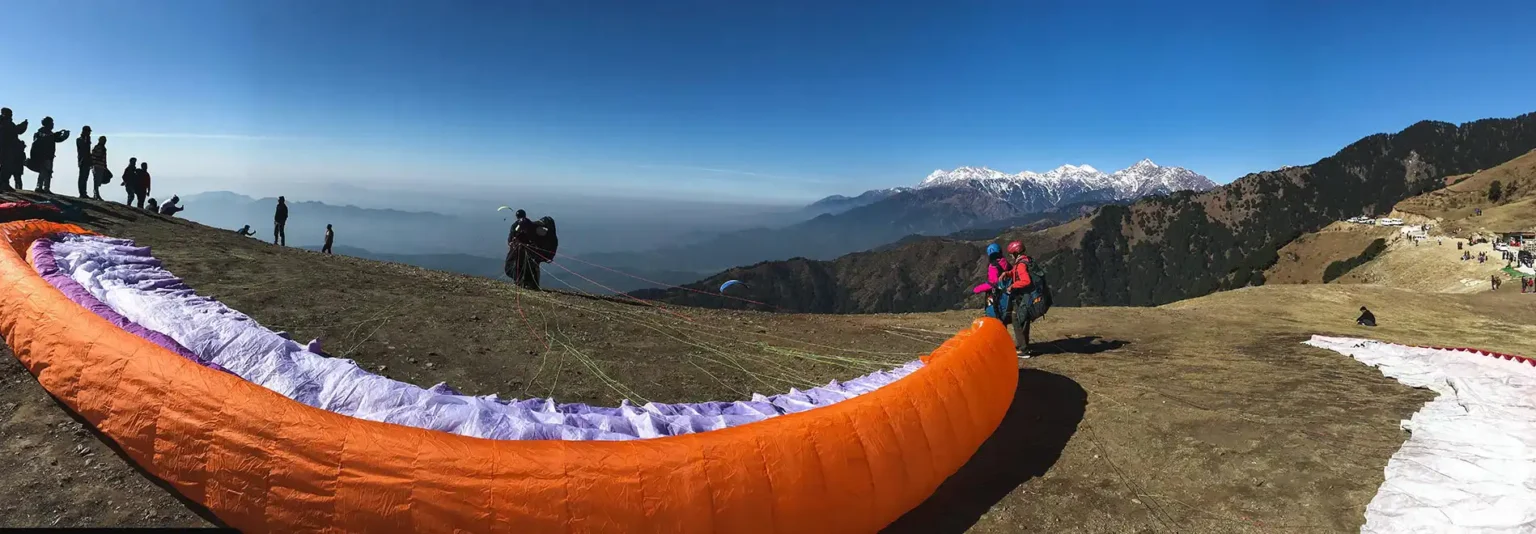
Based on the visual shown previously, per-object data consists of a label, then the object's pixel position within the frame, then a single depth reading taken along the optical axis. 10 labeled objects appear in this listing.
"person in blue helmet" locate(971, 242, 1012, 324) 11.38
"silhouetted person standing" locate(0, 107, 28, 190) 15.79
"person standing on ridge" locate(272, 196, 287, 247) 24.11
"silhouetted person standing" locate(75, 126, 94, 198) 18.30
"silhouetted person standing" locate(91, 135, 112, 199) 18.53
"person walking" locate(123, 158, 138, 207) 20.83
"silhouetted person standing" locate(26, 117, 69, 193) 17.17
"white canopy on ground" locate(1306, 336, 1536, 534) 4.94
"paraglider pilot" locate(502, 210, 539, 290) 15.09
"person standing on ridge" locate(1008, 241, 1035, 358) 11.12
